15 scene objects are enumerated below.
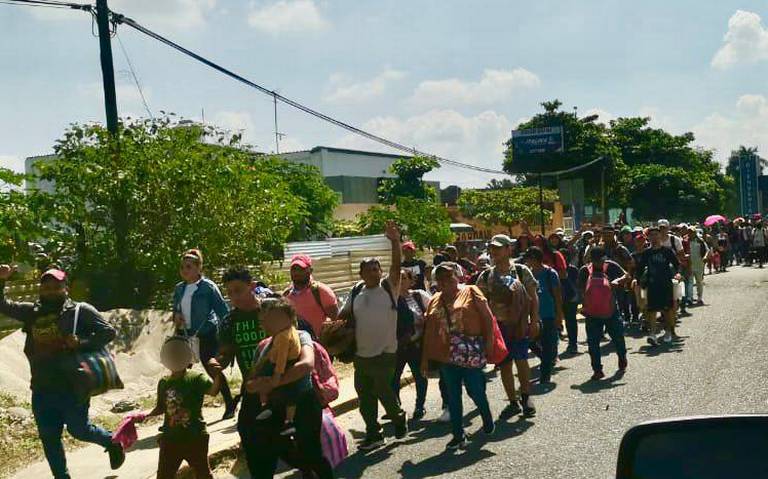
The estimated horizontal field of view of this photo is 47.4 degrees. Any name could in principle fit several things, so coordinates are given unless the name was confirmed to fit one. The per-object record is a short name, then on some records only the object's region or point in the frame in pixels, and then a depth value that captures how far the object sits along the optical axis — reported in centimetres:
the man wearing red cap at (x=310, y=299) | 784
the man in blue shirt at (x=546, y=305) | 1027
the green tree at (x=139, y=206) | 1373
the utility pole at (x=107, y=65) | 1445
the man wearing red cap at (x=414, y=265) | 990
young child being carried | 533
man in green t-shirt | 693
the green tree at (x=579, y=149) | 6406
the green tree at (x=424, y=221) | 3784
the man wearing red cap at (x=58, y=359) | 640
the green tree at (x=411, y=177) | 5334
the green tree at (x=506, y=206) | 5459
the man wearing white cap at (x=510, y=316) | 848
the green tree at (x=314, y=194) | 4306
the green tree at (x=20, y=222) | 1051
